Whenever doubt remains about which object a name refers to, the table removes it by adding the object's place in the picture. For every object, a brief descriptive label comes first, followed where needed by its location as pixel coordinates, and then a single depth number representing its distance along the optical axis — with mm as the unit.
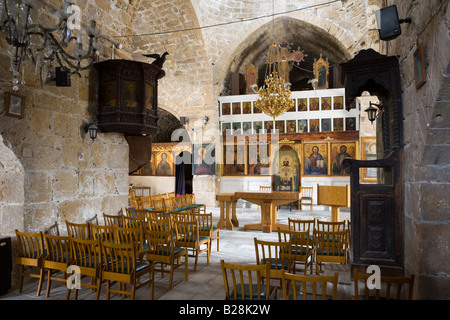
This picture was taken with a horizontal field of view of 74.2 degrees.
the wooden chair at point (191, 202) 8377
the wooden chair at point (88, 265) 3215
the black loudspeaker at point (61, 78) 4719
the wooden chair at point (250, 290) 2385
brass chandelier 8180
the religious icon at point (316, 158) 10828
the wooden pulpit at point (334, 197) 6758
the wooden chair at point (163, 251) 3789
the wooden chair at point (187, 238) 4570
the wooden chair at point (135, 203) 8050
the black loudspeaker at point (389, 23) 3096
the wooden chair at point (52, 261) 3461
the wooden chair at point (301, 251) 3744
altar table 7254
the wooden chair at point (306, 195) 10606
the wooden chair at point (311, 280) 2121
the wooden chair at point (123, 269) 3059
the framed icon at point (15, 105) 3980
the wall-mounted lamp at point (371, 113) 5184
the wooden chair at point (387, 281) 2161
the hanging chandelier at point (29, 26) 2808
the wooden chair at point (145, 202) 8030
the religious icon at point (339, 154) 10484
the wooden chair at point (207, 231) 5258
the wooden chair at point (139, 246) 3845
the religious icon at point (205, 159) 11734
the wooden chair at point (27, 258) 3601
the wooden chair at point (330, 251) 3918
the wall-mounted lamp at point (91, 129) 5336
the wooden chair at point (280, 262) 3139
